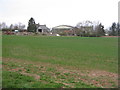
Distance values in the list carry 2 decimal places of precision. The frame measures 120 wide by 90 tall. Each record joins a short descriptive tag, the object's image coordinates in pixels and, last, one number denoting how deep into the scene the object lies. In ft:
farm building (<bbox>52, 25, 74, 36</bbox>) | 357.49
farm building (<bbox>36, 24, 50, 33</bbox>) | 334.24
